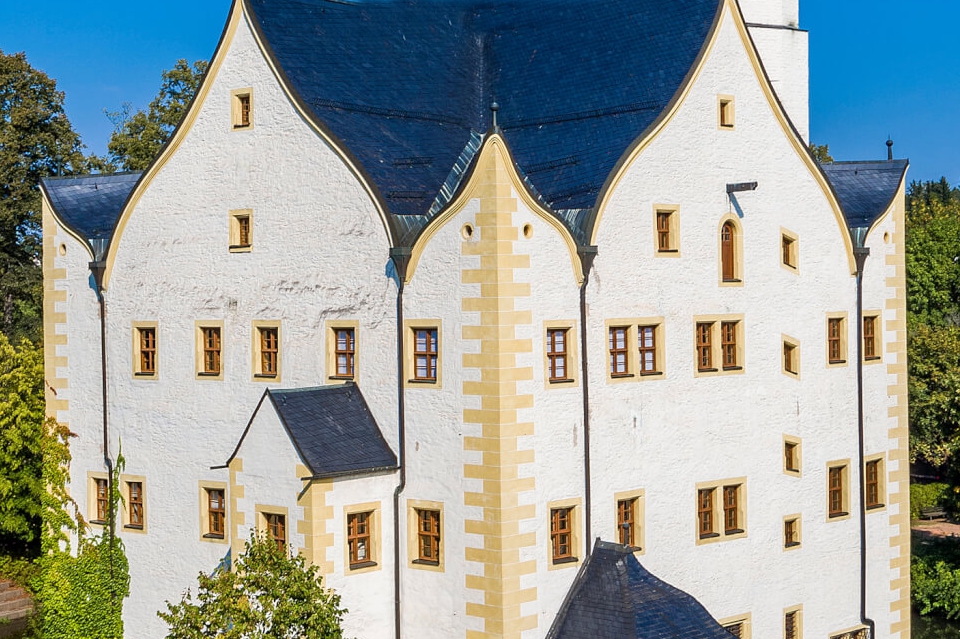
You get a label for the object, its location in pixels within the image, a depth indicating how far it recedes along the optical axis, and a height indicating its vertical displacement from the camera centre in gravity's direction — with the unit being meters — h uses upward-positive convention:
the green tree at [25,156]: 58.44 +6.97
